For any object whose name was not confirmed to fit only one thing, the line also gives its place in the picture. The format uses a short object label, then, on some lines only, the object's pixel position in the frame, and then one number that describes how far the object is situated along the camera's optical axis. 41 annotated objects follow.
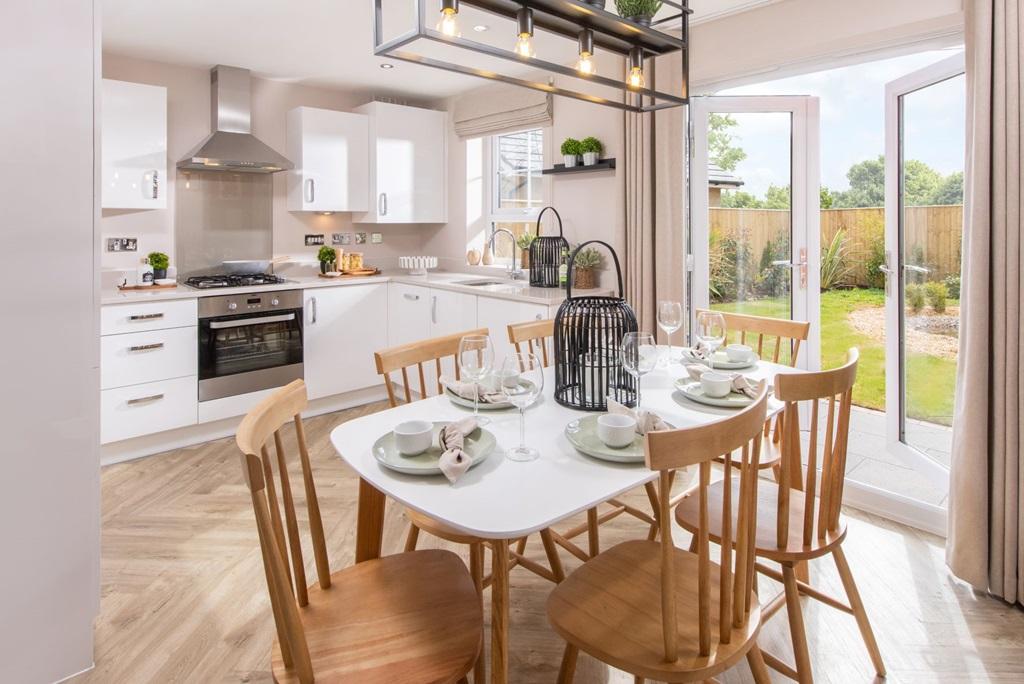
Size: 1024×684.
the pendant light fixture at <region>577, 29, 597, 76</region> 1.80
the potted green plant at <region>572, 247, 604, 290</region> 3.86
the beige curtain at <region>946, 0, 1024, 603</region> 2.08
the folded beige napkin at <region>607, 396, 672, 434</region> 1.50
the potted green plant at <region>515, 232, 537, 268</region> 4.48
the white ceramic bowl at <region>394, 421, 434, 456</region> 1.39
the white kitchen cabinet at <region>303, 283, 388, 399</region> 4.31
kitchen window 4.61
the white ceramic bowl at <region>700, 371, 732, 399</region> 1.83
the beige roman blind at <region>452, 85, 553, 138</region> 4.23
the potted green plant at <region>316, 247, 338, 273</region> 4.64
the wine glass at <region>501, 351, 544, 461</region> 1.47
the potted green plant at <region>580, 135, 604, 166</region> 3.80
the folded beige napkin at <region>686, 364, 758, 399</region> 1.84
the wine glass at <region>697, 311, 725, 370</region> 2.23
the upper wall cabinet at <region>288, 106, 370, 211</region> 4.43
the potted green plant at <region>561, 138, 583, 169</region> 3.89
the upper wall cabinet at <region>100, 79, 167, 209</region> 3.60
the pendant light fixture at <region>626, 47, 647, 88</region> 1.98
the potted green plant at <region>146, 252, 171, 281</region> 3.91
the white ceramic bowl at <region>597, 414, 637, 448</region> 1.45
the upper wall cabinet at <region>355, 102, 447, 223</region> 4.68
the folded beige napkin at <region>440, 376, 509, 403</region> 1.78
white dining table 1.17
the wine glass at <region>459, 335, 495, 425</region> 1.64
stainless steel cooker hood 4.02
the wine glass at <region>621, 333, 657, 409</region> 1.67
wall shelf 3.73
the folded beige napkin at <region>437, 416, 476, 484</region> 1.31
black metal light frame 1.50
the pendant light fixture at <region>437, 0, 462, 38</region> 1.46
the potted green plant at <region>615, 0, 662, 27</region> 1.94
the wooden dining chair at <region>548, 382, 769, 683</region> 1.16
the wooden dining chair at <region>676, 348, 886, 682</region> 1.53
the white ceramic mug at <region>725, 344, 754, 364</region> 2.17
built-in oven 3.82
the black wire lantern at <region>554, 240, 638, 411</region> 1.87
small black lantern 3.94
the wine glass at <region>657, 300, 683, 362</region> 2.25
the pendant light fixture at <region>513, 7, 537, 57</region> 1.63
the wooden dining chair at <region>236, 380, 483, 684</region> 1.09
